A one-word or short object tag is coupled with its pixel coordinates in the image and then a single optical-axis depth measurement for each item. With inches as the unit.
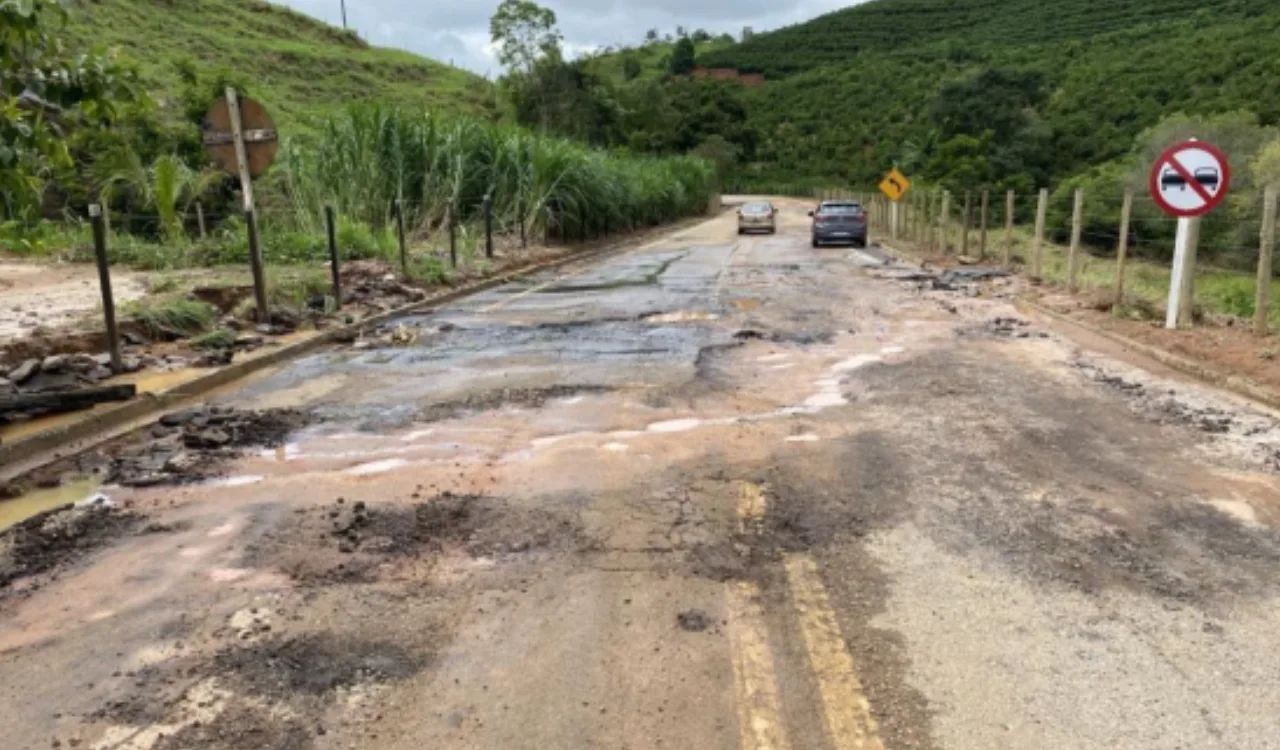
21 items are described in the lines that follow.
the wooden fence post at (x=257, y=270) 447.2
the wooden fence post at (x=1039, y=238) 693.9
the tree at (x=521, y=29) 2353.6
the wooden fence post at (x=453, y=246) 764.3
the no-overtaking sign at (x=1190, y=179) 410.6
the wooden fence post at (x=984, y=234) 885.8
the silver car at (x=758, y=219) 1595.7
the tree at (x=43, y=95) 199.5
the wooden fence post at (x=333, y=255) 524.1
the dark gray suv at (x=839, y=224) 1236.5
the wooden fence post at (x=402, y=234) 648.4
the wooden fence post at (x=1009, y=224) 801.6
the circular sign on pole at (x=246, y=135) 443.8
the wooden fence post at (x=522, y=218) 995.3
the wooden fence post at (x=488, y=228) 863.1
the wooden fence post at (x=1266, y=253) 379.9
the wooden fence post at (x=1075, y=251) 597.6
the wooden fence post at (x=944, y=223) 1042.7
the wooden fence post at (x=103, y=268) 320.2
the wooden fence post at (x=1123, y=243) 495.5
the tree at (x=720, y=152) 3816.4
